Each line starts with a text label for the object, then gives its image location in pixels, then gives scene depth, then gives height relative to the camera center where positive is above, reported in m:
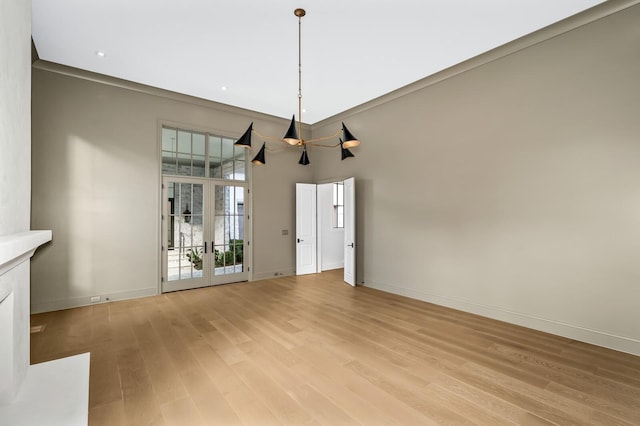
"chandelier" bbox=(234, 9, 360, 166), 3.39 +1.00
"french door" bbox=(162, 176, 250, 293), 5.55 -0.35
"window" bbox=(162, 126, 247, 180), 5.62 +1.20
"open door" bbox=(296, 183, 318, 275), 7.07 -0.35
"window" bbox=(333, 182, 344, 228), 8.22 +0.22
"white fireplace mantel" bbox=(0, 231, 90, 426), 2.06 -1.40
